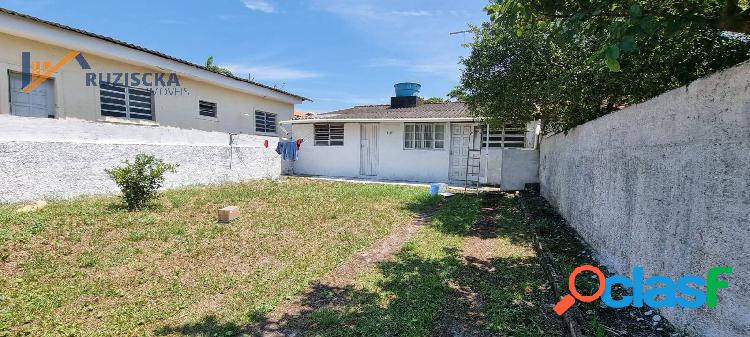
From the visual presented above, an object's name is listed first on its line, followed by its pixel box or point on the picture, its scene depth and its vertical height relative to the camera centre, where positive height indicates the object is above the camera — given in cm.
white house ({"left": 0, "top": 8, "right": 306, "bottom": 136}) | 826 +188
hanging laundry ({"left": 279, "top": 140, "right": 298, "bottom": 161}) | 1434 +0
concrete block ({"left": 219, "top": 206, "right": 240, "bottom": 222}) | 683 -125
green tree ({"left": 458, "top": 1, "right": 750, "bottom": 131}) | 391 +129
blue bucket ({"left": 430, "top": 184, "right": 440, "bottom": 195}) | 1104 -112
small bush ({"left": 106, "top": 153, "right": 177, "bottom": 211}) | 712 -67
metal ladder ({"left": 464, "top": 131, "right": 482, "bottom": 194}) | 1370 -41
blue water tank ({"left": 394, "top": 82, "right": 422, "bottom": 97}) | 1819 +324
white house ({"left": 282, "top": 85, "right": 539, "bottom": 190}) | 1306 +27
